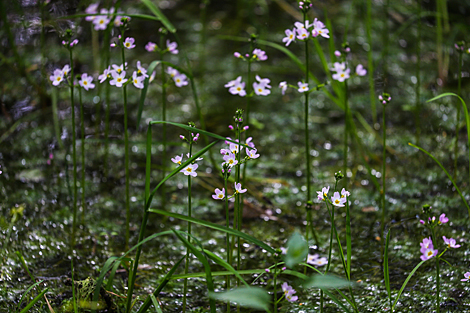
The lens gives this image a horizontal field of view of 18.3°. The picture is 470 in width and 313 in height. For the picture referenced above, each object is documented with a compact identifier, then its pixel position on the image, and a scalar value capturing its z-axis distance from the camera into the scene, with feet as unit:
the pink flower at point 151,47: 6.40
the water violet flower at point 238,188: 5.87
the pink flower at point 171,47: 6.43
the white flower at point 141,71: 6.12
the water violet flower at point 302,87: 6.21
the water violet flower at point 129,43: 6.13
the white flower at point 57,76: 6.26
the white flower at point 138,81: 6.11
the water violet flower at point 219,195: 5.89
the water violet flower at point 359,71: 6.34
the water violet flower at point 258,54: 6.22
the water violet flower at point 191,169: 5.87
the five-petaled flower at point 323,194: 5.83
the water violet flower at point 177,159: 5.87
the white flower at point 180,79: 6.52
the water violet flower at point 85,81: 6.24
